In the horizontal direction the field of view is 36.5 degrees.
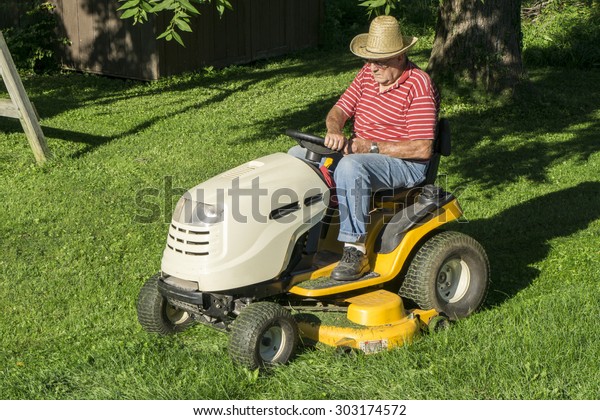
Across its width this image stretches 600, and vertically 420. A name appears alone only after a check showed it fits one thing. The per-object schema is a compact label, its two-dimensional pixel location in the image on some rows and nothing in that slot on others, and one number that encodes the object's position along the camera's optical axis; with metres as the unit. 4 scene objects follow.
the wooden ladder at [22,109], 9.32
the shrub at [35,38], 14.77
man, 5.16
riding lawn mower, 4.80
